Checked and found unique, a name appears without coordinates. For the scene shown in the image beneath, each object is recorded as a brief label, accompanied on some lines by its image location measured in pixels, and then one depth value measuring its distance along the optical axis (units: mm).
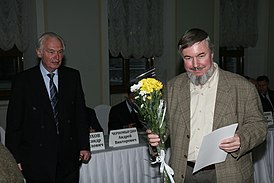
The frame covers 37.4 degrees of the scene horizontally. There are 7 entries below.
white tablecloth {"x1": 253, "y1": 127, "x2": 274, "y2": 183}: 4164
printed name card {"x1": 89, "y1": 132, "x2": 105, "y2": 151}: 3490
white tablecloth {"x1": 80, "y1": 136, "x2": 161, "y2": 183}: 3428
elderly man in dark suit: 2621
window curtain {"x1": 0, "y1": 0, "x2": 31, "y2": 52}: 5340
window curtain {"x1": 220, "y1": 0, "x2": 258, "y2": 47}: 7156
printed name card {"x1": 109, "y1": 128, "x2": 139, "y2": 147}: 3596
